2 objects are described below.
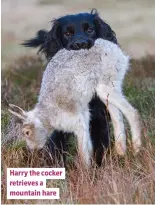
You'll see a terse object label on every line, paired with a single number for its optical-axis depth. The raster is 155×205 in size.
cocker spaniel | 9.22
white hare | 8.64
